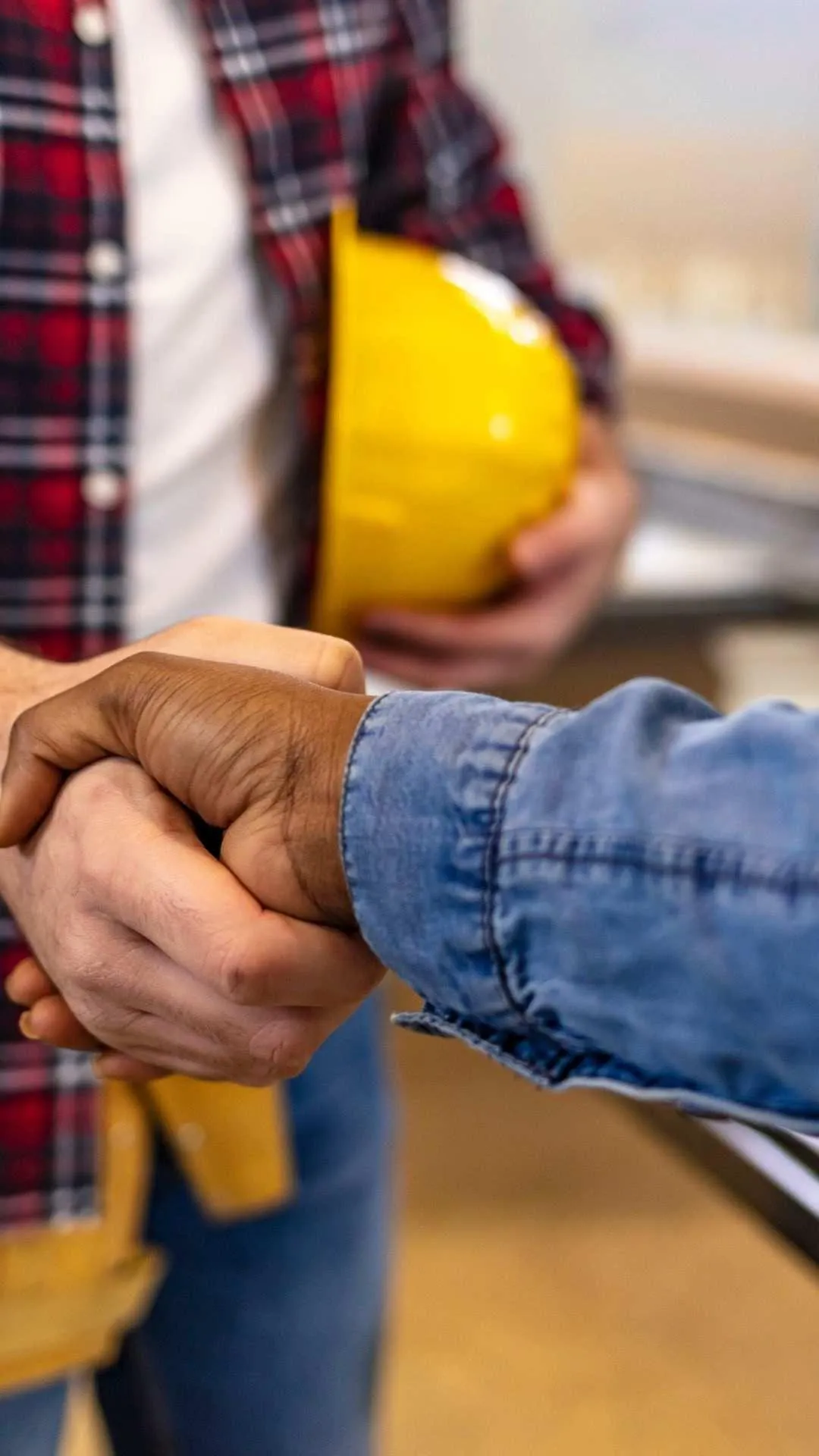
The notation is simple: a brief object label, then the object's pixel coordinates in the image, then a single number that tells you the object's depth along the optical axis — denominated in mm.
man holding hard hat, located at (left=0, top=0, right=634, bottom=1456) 1598
